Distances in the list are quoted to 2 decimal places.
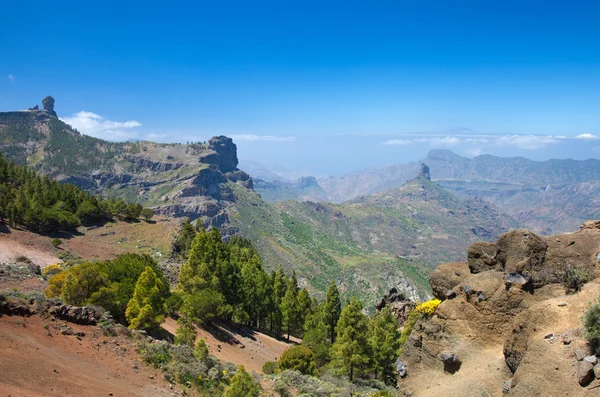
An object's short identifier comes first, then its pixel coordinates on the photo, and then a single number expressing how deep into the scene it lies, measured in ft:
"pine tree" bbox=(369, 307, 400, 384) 131.54
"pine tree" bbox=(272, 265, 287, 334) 206.69
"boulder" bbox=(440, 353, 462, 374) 67.59
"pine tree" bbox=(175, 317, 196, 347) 110.73
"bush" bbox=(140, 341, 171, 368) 88.22
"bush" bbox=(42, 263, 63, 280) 147.74
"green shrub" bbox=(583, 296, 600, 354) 45.73
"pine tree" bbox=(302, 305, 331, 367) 154.51
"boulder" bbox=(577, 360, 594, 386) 44.19
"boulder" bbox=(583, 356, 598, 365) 44.73
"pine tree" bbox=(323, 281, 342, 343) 203.31
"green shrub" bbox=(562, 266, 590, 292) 62.18
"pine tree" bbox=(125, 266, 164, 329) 112.16
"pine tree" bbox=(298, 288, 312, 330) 206.49
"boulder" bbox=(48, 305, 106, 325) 89.35
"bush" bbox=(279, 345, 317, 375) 129.21
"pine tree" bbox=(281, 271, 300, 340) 203.41
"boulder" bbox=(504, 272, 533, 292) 66.85
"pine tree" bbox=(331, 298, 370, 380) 126.93
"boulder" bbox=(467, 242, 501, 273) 81.61
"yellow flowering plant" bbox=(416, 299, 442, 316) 81.51
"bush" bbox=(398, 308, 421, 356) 135.19
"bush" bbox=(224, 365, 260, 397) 75.15
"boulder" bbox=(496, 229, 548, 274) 69.15
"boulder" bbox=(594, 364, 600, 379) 43.93
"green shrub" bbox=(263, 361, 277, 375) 132.72
